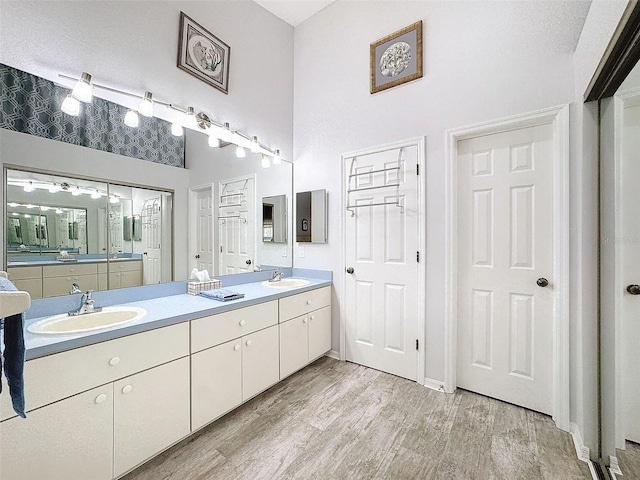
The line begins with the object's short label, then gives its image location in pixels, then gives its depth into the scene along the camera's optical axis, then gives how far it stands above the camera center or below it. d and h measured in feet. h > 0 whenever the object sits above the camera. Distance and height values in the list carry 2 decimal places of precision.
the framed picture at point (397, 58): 7.77 +5.09
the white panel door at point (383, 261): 7.89 -0.67
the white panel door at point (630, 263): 4.27 -0.39
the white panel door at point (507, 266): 6.37 -0.66
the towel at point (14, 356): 2.94 -1.20
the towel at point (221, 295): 6.25 -1.27
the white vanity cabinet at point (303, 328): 7.55 -2.58
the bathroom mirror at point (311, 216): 9.41 +0.74
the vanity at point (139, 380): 3.73 -2.36
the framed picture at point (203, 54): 7.00 +4.79
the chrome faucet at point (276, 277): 9.03 -1.22
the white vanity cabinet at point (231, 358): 5.49 -2.57
